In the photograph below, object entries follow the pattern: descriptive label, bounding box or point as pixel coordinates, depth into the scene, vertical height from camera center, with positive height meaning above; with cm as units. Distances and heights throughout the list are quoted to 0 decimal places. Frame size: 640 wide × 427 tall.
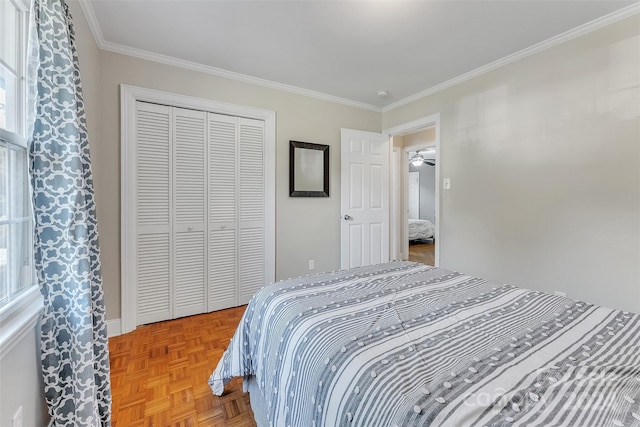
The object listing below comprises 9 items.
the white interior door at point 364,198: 345 +19
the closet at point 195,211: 243 +0
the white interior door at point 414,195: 854 +53
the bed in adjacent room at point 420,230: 676 -47
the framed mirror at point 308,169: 314 +51
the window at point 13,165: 105 +19
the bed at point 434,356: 64 -45
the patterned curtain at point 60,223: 110 -5
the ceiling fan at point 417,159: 656 +132
